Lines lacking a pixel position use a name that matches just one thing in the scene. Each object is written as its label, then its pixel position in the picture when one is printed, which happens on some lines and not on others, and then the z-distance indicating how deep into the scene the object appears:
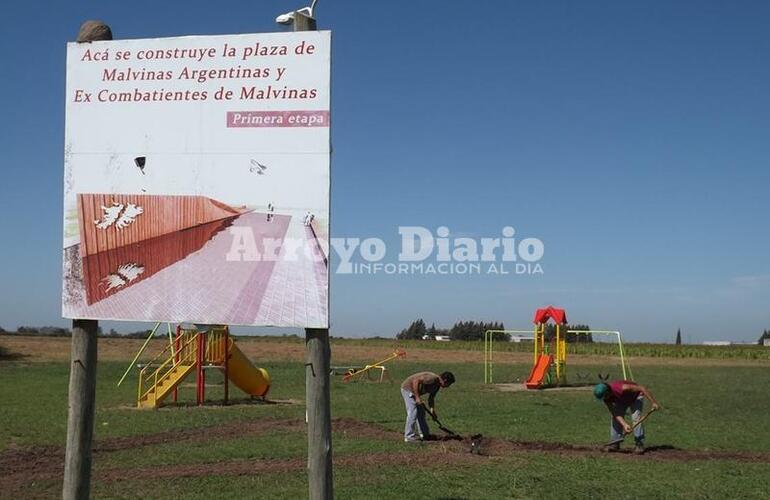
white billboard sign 6.74
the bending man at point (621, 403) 15.00
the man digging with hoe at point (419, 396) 15.45
